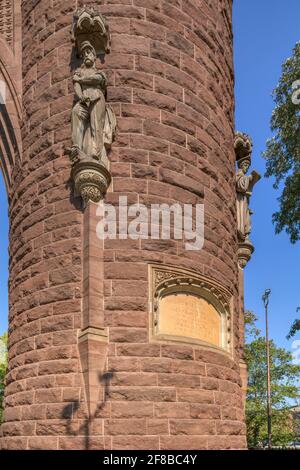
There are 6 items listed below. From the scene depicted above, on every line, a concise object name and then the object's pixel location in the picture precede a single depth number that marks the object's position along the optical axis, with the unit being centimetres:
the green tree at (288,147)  1766
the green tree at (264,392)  3288
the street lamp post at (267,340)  2791
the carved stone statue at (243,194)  1139
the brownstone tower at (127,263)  714
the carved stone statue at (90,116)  759
